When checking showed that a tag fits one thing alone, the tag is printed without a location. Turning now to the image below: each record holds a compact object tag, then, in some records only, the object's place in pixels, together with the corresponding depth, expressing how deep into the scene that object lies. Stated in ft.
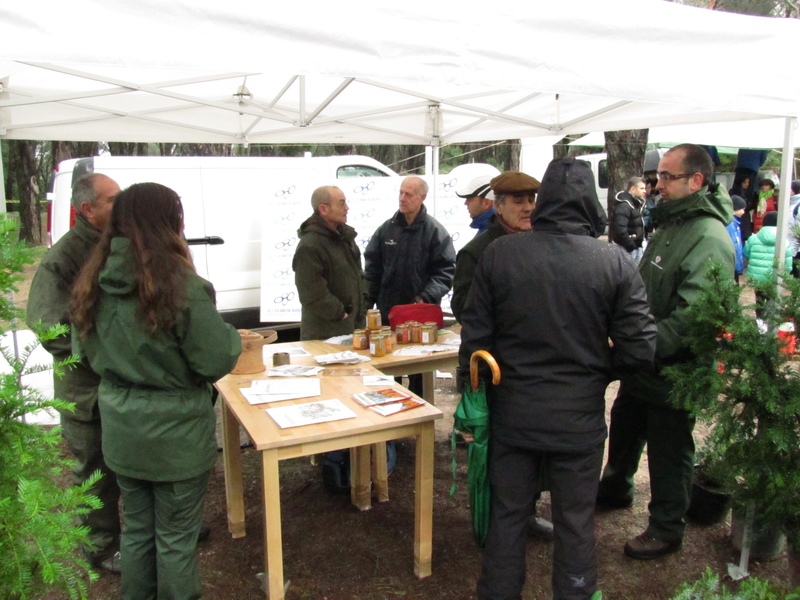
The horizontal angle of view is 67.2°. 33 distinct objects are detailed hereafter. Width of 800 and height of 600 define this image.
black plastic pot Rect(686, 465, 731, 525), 9.69
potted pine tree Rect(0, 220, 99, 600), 3.42
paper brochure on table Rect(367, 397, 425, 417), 8.02
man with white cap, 11.50
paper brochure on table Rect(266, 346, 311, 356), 11.09
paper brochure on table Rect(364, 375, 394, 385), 9.27
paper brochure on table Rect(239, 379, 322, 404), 8.56
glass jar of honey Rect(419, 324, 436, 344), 11.34
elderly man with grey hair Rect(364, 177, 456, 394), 13.74
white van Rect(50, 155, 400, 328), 15.64
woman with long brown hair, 6.23
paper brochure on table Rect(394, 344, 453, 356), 10.66
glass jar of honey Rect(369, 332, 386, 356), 10.41
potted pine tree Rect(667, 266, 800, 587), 6.91
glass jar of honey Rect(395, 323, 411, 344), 11.53
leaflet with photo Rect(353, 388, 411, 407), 8.37
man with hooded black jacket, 6.66
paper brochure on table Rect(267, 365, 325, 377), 9.69
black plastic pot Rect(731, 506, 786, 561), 8.67
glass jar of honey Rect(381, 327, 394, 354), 10.73
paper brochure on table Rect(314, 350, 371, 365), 10.24
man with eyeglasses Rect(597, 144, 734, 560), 7.91
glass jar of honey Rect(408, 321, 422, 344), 11.46
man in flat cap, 9.01
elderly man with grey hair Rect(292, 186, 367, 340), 11.78
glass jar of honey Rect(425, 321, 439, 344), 11.41
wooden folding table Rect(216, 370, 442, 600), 7.31
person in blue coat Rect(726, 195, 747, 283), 28.02
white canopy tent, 5.77
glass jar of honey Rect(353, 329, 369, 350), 11.07
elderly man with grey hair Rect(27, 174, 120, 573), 7.89
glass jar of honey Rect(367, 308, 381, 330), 11.06
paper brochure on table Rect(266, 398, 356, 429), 7.68
